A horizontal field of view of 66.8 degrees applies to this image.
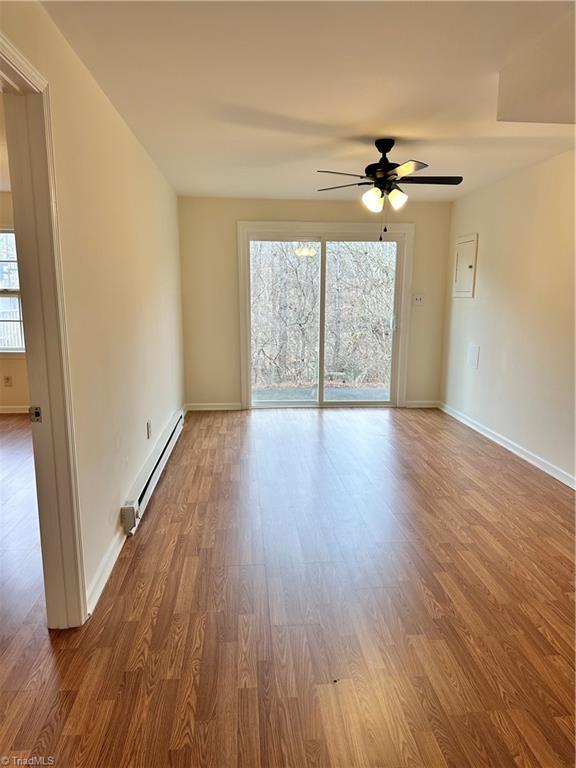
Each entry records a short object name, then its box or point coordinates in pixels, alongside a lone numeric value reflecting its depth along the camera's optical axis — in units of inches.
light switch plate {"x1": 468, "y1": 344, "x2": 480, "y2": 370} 181.0
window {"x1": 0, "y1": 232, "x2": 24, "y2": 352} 199.9
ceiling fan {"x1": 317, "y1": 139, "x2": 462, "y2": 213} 118.0
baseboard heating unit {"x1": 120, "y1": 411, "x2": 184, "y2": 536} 99.8
